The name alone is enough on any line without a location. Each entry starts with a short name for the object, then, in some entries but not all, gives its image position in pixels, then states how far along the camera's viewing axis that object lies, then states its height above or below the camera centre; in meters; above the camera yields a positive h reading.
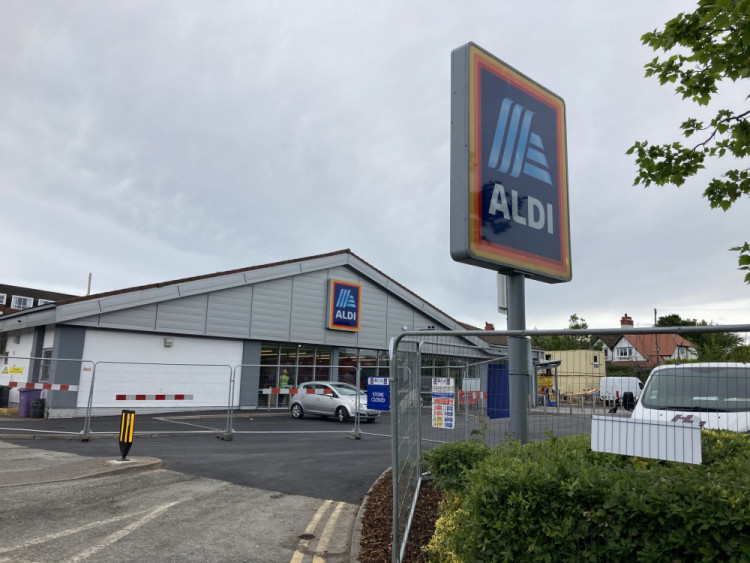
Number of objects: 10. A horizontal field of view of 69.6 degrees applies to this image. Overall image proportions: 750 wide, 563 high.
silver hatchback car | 19.61 -0.88
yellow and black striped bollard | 10.04 -1.14
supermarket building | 19.34 +1.95
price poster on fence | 5.83 -0.23
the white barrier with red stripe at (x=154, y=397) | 15.64 -0.75
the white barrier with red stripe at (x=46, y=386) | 15.51 -0.50
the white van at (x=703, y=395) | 3.27 -0.04
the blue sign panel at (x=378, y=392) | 16.19 -0.41
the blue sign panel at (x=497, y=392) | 5.14 -0.09
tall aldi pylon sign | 5.62 +2.34
